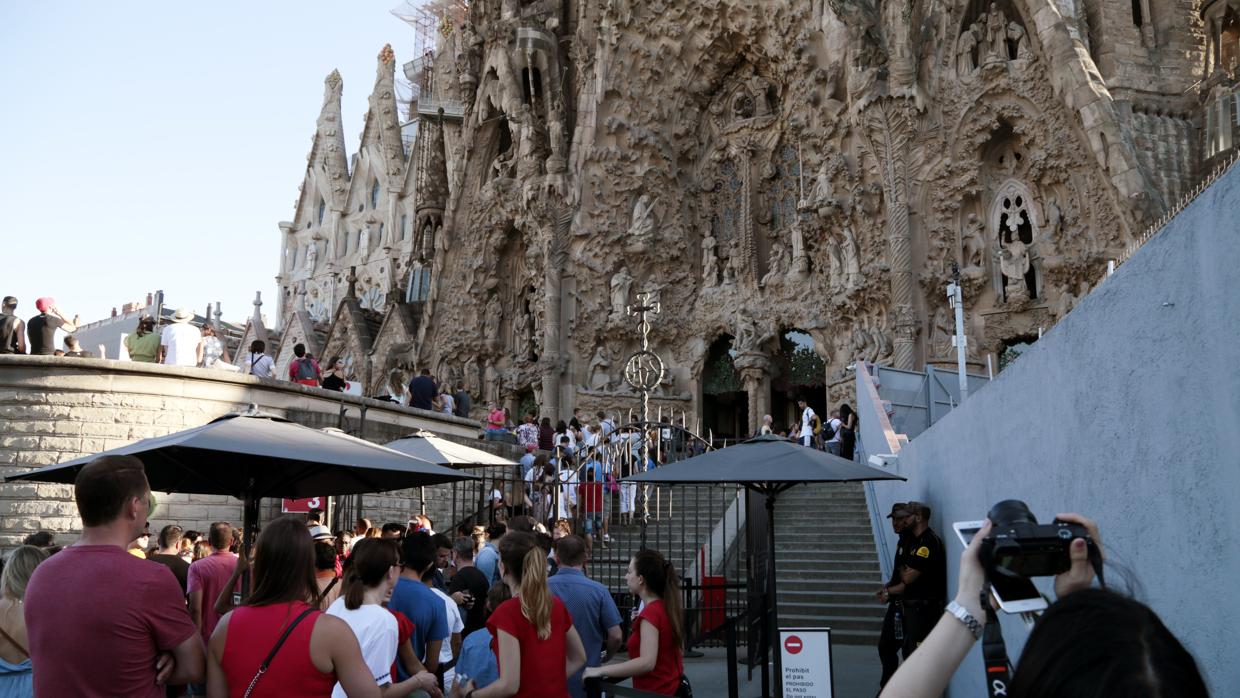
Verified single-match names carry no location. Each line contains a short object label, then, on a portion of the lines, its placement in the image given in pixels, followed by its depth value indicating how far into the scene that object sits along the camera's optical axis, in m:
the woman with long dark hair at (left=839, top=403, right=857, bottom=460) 17.41
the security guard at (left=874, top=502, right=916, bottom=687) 7.42
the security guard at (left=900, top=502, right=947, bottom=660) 7.19
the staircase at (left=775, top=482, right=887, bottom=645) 11.62
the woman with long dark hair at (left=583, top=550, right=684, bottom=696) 5.04
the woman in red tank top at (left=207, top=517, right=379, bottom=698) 3.17
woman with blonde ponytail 4.43
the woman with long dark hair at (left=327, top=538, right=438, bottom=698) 4.25
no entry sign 5.84
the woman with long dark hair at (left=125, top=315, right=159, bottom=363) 13.54
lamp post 13.79
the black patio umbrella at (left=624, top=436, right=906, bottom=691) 6.97
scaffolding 47.65
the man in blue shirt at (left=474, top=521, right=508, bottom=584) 8.09
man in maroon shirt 3.06
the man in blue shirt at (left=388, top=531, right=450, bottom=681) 5.10
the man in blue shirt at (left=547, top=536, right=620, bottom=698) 5.31
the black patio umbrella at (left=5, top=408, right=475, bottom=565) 5.97
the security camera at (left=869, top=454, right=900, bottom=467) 11.84
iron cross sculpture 19.42
